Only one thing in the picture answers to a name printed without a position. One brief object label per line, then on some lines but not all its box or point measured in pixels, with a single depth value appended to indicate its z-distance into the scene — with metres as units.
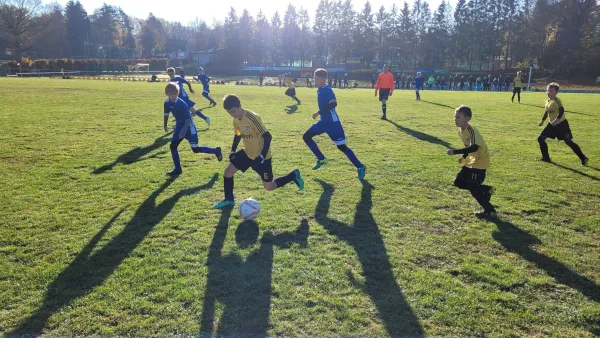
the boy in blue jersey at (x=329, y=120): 7.42
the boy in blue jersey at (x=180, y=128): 7.60
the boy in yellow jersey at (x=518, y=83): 23.77
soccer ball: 5.31
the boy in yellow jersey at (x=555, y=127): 8.67
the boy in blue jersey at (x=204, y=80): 21.72
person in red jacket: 15.62
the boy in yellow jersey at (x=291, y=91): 21.89
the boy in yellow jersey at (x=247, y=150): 5.41
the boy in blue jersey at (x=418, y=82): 25.77
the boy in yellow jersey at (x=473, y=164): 5.36
